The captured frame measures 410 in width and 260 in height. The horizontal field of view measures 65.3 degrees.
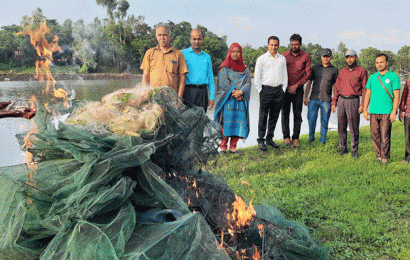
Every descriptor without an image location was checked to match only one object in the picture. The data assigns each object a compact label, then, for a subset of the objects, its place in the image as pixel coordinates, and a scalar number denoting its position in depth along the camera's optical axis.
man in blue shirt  6.02
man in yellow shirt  5.40
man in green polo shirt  6.35
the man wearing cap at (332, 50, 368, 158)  7.02
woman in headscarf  6.96
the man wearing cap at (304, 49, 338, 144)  7.65
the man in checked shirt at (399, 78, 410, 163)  6.44
